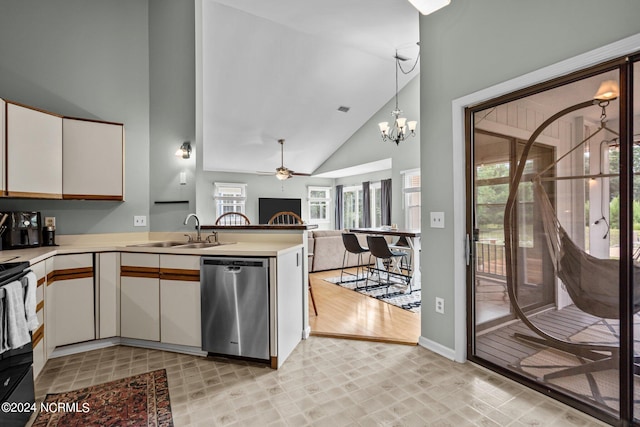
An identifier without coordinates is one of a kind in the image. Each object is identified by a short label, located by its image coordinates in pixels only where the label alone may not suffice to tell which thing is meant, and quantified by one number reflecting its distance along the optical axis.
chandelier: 4.88
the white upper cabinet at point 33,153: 2.38
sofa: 5.86
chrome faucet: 3.08
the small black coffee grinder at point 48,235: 2.77
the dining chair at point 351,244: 4.85
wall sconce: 3.19
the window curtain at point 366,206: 9.19
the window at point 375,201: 8.98
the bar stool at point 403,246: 5.13
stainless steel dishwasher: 2.29
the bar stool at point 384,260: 4.45
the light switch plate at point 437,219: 2.51
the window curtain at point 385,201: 8.23
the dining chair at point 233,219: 8.69
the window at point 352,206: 9.84
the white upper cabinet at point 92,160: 2.81
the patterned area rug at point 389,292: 3.92
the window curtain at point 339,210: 10.38
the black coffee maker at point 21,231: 2.52
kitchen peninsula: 2.33
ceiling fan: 7.04
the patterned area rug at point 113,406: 1.71
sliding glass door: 1.64
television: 9.59
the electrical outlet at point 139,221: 3.29
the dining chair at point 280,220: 9.21
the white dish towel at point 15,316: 1.51
